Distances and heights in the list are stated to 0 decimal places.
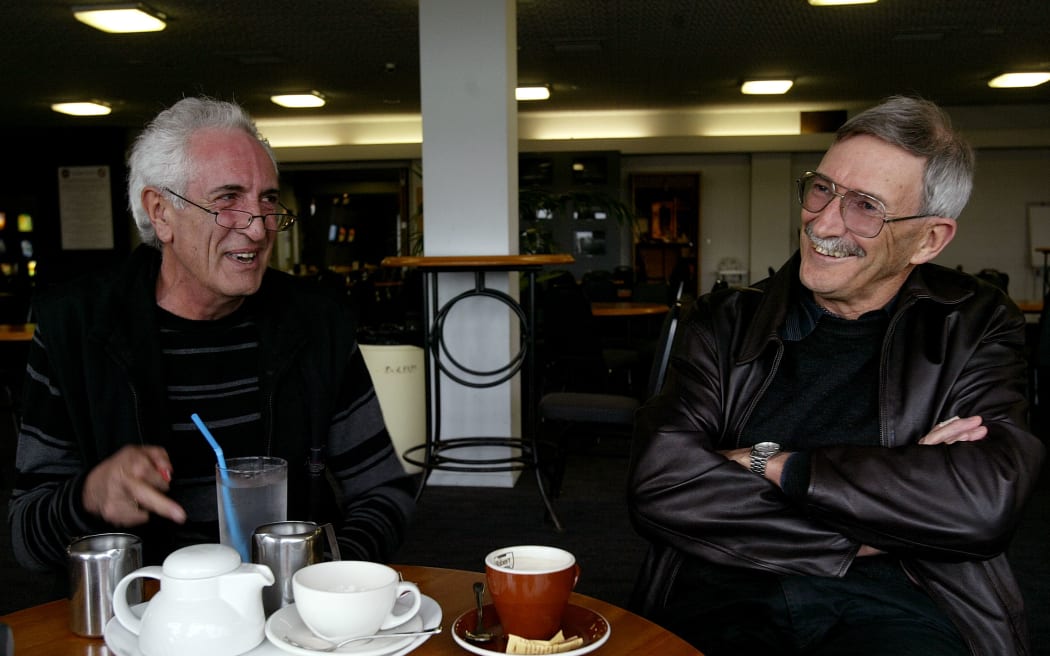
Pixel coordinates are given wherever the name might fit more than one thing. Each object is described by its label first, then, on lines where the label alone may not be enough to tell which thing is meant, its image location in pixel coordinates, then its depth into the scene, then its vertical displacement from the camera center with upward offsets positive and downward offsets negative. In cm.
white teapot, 89 -34
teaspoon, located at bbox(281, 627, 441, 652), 93 -39
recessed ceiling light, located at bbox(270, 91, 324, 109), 977 +185
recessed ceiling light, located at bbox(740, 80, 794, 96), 908 +178
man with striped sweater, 153 -17
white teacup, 90 -34
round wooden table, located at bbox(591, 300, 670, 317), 612 -32
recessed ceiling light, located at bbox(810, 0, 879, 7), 599 +173
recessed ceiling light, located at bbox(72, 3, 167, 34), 604 +174
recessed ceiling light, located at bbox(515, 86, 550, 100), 931 +179
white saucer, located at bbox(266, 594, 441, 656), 93 -39
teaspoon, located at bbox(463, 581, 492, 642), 98 -40
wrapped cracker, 95 -40
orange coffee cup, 95 -35
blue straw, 110 -31
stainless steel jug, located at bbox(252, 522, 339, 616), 104 -33
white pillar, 466 +59
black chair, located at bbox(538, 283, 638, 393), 576 -45
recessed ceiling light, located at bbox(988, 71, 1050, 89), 884 +177
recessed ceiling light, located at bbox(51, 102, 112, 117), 982 +180
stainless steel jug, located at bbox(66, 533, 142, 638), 102 -36
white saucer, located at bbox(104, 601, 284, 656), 95 -40
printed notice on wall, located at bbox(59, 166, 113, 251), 1212 +86
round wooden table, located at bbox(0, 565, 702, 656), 99 -42
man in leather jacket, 144 -32
